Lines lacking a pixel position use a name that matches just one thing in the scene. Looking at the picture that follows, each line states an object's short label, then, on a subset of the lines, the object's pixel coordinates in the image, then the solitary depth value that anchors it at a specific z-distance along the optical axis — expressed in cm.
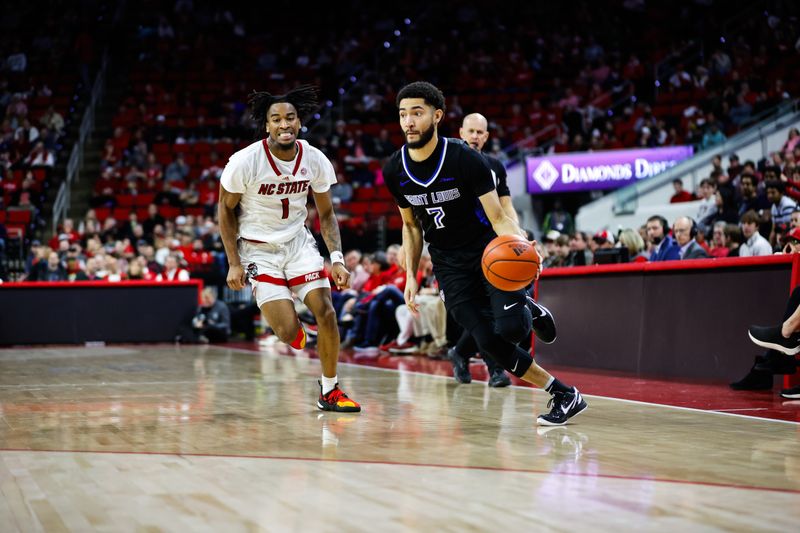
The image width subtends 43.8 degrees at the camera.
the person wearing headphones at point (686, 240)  963
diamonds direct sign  1805
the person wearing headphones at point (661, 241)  1002
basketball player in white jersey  625
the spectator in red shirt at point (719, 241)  994
